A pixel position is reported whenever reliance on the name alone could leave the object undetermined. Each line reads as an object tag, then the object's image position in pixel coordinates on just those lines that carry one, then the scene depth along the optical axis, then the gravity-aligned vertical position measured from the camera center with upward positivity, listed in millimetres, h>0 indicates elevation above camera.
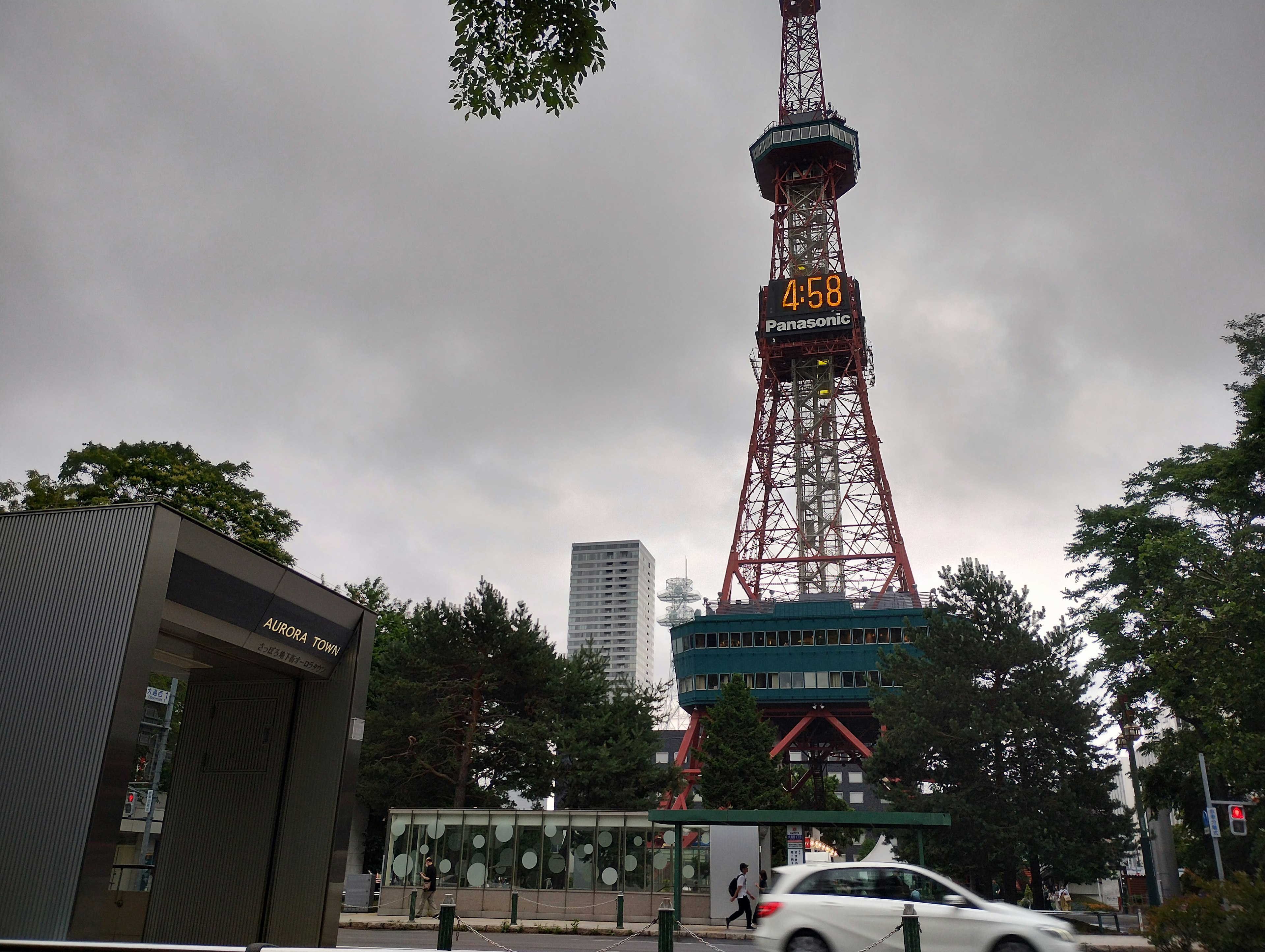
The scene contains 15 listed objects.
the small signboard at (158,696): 37406 +4359
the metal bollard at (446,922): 12289 -1225
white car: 12930 -1015
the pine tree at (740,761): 50312 +3634
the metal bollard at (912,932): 11430 -1060
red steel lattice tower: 76625 +33053
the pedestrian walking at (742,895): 22922 -1455
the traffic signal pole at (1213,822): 30031 +799
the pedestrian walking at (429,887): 26625 -1722
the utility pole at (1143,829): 37625 +743
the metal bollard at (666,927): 12969 -1249
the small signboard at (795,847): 28406 -354
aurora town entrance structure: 12336 +1283
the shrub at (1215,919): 14055 -1049
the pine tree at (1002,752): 35094 +3285
